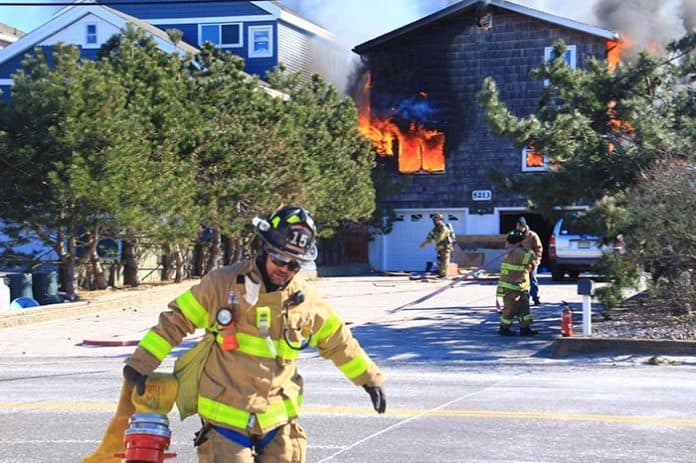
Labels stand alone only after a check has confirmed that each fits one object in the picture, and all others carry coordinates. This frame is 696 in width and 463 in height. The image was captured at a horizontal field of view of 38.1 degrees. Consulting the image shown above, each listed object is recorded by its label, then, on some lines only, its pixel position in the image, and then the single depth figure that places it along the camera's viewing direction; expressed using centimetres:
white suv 2412
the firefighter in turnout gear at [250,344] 454
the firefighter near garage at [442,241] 2533
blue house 3600
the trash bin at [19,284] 1803
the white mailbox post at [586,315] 1345
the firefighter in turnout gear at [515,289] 1445
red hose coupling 454
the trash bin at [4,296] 1691
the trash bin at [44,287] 1850
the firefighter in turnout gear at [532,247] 1524
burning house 3197
